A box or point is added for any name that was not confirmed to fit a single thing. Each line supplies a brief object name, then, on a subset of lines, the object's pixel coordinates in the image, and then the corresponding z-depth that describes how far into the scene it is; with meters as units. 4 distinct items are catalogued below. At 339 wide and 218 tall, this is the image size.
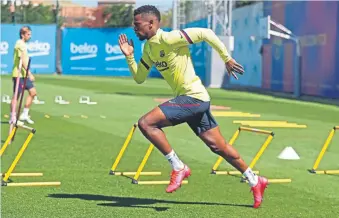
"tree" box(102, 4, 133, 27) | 56.72
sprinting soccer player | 7.96
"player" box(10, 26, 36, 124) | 14.92
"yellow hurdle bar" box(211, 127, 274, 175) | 9.62
